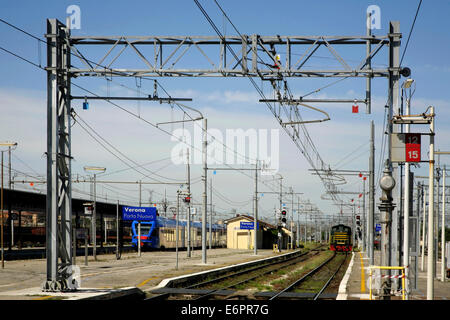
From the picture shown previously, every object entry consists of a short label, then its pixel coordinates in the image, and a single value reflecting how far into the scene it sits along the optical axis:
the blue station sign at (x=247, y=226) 62.25
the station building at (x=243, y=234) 69.19
